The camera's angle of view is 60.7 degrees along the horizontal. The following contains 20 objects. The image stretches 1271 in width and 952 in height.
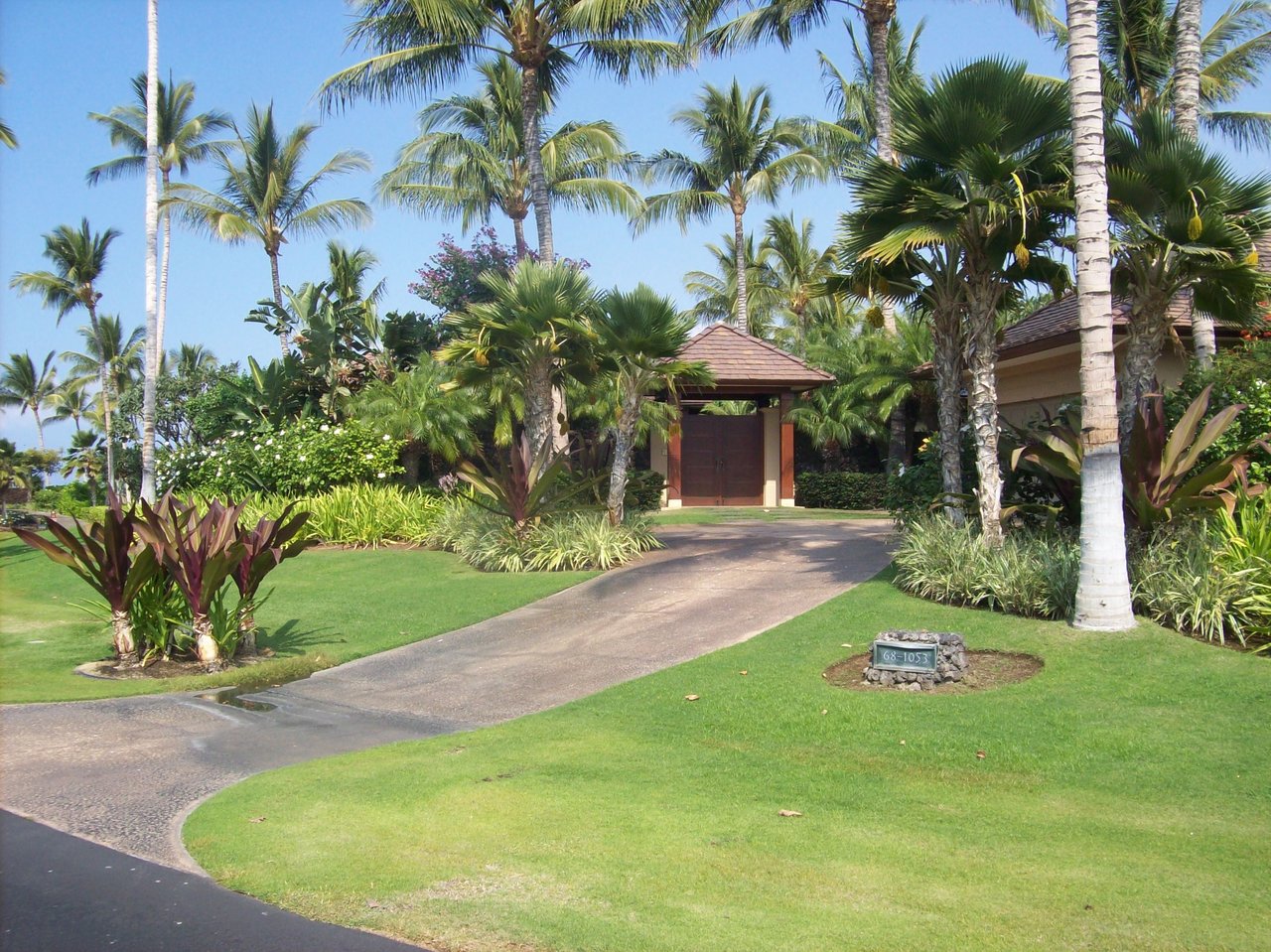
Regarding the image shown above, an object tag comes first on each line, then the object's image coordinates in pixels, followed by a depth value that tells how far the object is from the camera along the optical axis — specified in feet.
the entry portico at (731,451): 89.56
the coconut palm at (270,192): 116.16
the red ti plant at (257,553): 37.65
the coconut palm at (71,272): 152.15
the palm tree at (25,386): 219.61
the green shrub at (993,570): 34.35
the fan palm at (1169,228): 35.76
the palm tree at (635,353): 53.93
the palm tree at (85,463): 153.69
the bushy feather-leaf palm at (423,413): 77.56
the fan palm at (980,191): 35.99
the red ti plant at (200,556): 35.78
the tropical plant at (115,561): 35.40
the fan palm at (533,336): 55.77
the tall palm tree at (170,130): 123.03
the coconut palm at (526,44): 67.97
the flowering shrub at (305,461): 74.95
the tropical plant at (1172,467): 33.65
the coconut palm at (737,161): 116.67
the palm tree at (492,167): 106.73
